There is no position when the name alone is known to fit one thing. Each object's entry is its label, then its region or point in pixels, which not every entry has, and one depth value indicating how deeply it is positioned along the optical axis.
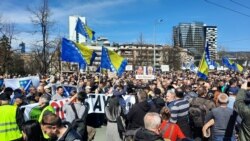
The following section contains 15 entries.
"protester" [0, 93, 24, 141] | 4.07
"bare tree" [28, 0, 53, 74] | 16.18
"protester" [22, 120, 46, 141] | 3.46
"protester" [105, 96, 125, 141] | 5.29
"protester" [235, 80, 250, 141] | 3.50
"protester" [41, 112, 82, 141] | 2.49
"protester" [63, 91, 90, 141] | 4.74
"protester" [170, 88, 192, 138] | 4.31
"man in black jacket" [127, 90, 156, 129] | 4.82
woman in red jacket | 3.35
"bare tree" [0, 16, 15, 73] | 24.76
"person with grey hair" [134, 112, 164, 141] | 2.65
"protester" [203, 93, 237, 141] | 4.07
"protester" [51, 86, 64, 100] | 6.13
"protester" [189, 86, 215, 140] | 5.02
